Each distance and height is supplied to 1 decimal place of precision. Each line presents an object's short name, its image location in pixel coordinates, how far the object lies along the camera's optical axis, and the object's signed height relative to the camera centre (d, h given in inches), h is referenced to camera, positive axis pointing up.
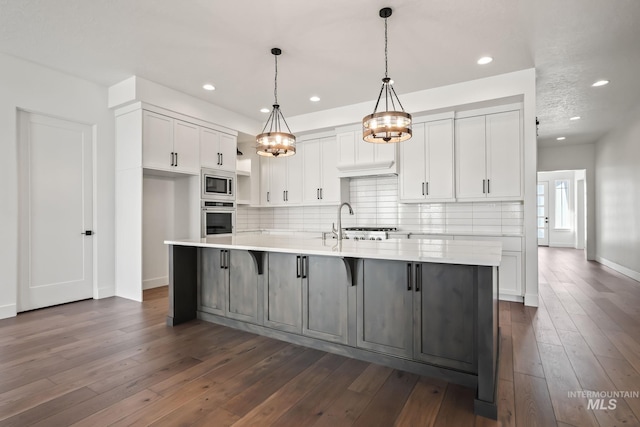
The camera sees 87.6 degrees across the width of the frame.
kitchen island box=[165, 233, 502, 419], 83.0 -26.5
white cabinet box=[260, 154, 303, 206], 246.1 +24.1
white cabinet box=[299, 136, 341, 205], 229.1 +28.3
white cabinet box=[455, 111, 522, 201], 172.9 +28.8
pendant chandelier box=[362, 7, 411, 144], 109.7 +29.5
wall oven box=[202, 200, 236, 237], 206.2 -3.3
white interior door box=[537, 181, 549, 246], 450.3 -1.0
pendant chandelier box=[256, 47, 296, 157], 134.5 +28.0
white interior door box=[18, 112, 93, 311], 156.2 +1.3
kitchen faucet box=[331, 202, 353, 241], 117.4 -6.7
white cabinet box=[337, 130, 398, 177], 201.8 +34.5
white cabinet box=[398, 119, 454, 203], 188.7 +27.5
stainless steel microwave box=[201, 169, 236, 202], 206.8 +17.7
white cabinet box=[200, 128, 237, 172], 206.5 +40.5
